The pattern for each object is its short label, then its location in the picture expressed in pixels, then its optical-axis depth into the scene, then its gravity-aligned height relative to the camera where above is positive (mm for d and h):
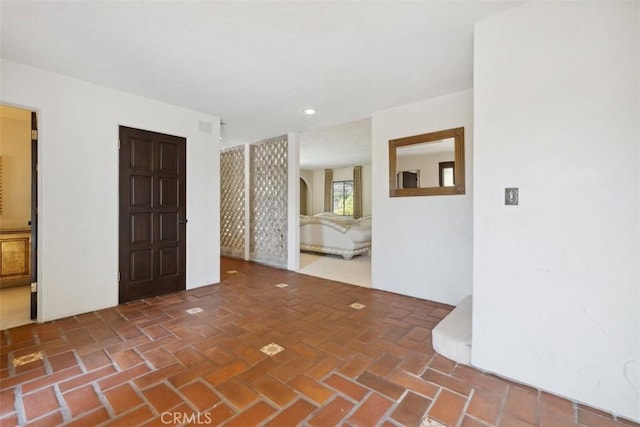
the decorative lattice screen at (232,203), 5559 +218
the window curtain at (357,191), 9258 +747
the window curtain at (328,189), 10062 +882
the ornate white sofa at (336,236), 5441 -459
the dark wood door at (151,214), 2955 -5
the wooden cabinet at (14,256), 3314 -516
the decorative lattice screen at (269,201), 4746 +219
